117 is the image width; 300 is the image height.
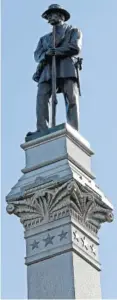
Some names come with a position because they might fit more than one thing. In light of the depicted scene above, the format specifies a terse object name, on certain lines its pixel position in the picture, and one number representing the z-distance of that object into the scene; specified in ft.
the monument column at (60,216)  86.53
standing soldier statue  94.89
